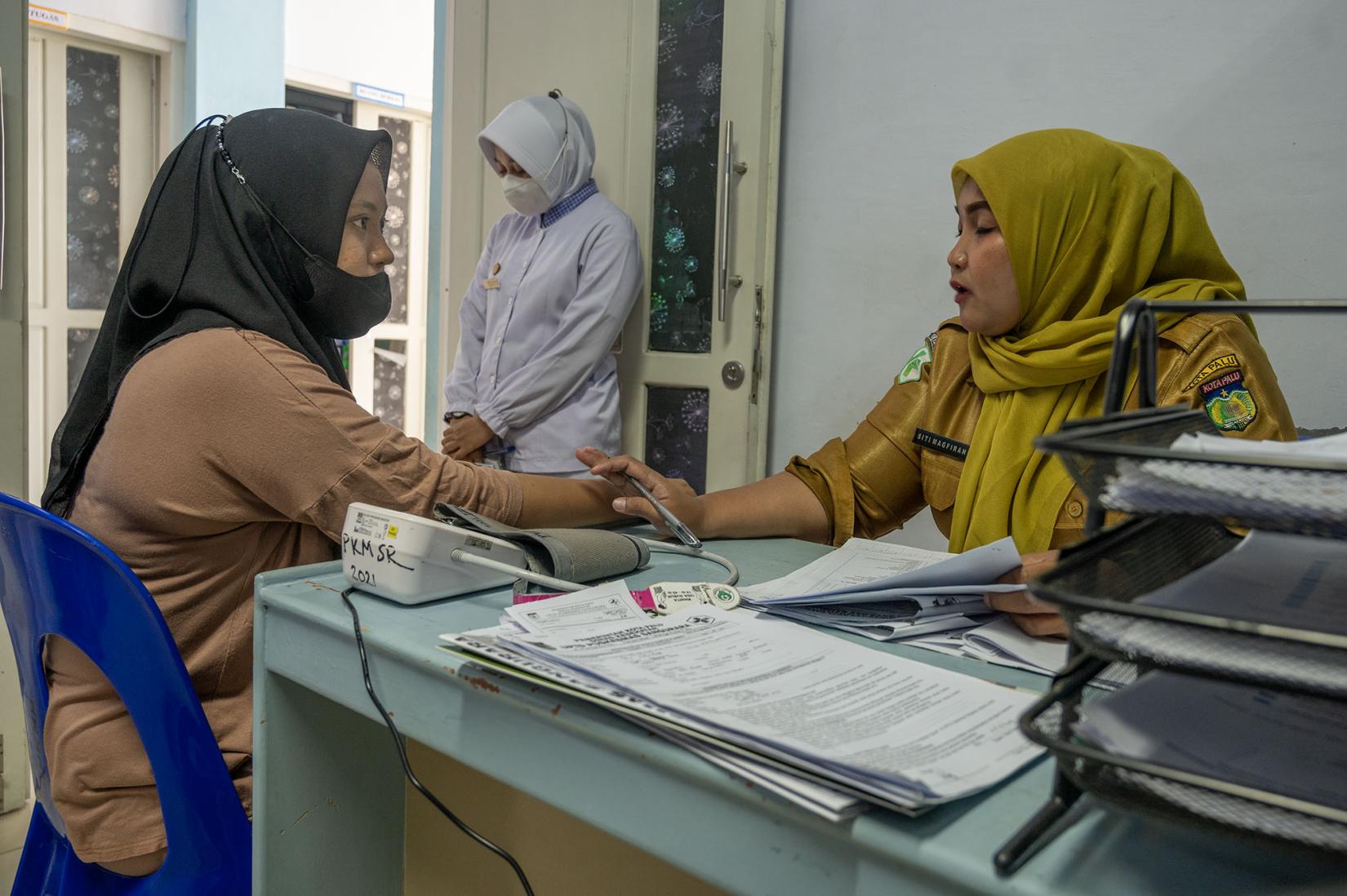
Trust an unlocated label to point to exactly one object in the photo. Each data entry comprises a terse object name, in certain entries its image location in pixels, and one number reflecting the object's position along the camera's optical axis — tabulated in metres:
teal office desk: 0.44
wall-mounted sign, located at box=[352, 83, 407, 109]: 4.69
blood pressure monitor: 0.80
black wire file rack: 0.37
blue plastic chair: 0.86
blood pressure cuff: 0.90
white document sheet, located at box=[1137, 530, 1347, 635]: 0.42
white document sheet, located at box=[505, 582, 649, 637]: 0.70
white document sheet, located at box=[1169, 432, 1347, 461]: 0.40
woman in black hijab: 0.95
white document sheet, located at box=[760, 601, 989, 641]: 0.79
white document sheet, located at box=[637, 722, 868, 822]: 0.46
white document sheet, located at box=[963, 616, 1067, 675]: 0.72
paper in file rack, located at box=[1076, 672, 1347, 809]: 0.42
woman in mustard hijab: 1.24
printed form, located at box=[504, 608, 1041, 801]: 0.49
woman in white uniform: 2.32
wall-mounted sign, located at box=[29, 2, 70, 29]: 3.58
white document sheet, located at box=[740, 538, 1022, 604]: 0.77
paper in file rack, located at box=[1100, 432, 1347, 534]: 0.37
